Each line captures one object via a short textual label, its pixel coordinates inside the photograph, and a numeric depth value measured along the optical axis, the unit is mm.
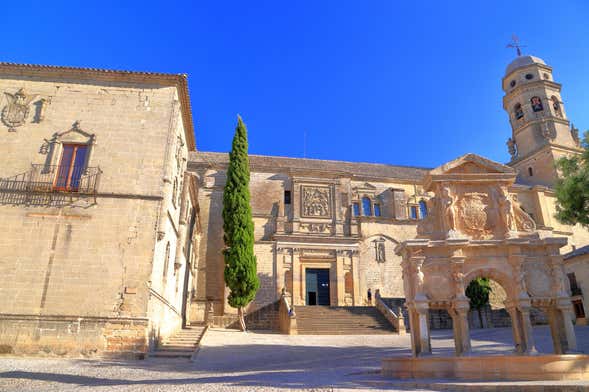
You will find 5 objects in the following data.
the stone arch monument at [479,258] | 9109
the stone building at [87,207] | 11969
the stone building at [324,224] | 25219
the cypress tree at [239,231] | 20391
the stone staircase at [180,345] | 12453
